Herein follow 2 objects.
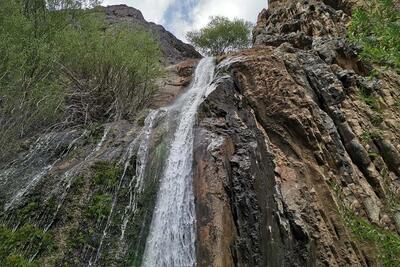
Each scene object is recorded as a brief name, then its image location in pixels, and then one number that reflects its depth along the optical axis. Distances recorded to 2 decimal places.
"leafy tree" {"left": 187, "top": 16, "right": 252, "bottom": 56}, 46.56
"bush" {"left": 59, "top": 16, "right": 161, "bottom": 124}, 17.22
